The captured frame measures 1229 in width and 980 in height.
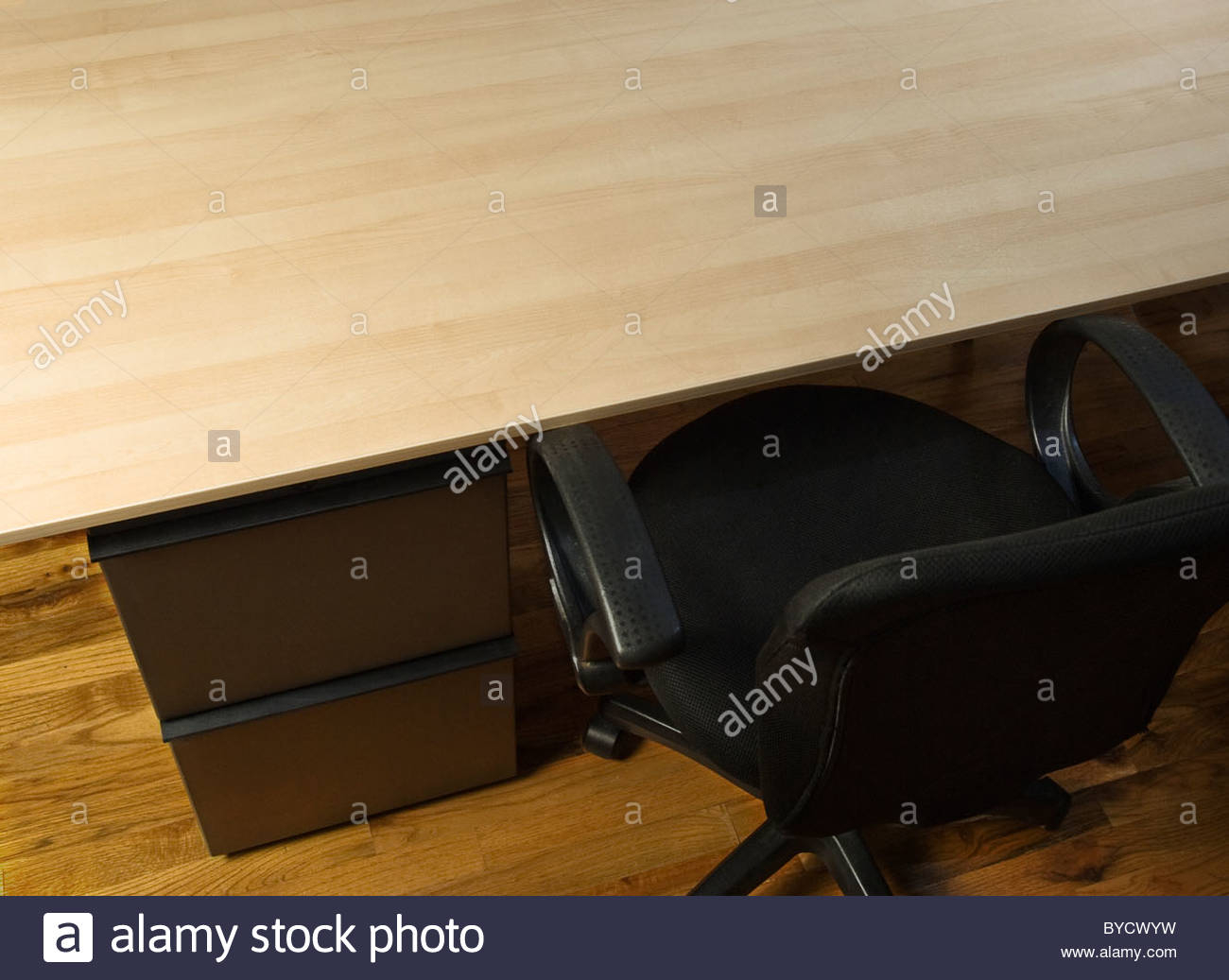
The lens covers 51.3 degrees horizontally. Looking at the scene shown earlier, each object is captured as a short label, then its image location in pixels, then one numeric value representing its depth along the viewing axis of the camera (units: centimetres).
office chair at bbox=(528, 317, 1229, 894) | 94
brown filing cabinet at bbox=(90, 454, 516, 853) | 141
